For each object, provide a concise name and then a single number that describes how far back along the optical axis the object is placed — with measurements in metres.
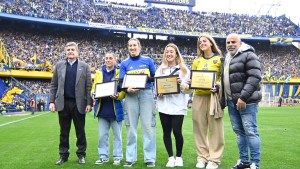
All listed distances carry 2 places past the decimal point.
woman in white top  5.71
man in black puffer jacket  5.07
